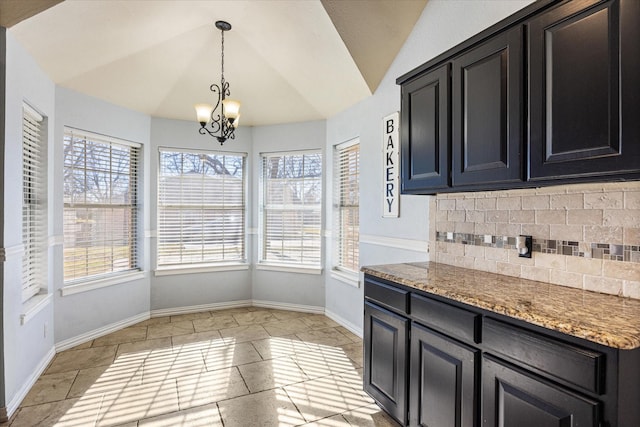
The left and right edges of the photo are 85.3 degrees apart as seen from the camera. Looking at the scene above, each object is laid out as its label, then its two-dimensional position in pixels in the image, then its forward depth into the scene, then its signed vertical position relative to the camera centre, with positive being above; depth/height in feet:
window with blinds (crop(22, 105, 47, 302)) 9.70 +0.21
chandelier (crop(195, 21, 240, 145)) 9.77 +2.95
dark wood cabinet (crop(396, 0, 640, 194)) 4.39 +1.76
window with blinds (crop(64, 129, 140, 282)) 12.12 +0.28
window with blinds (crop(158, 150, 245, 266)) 15.39 +0.23
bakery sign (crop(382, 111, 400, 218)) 10.52 +1.51
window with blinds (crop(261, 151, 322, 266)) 15.60 +0.23
